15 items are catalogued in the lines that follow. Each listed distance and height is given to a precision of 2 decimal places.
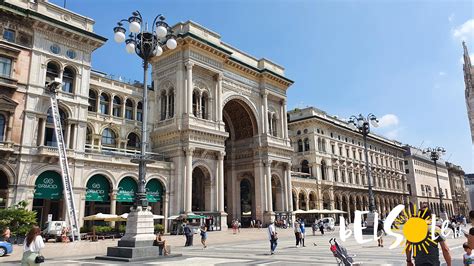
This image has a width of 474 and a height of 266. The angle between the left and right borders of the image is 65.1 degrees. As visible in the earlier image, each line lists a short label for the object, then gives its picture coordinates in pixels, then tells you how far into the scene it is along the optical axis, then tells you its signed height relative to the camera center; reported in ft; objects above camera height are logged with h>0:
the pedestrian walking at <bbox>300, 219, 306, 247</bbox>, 70.52 -2.75
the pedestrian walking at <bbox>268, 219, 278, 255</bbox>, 57.71 -3.33
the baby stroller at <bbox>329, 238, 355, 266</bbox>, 30.99 -3.29
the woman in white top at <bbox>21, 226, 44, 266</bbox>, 26.50 -1.86
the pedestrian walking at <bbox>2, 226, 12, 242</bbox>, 66.08 -2.77
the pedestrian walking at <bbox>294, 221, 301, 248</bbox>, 68.33 -3.14
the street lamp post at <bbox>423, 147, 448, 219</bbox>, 146.30 +23.33
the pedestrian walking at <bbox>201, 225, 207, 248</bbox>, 69.49 -3.41
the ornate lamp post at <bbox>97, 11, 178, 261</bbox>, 49.65 +4.87
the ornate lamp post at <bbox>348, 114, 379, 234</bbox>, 100.01 +23.84
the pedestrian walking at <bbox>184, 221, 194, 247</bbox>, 75.56 -3.83
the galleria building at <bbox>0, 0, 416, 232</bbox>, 95.61 +30.57
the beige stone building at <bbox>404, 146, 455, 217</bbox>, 321.52 +29.37
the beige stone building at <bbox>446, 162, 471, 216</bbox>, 399.03 +26.98
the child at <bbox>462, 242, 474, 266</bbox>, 20.15 -2.43
